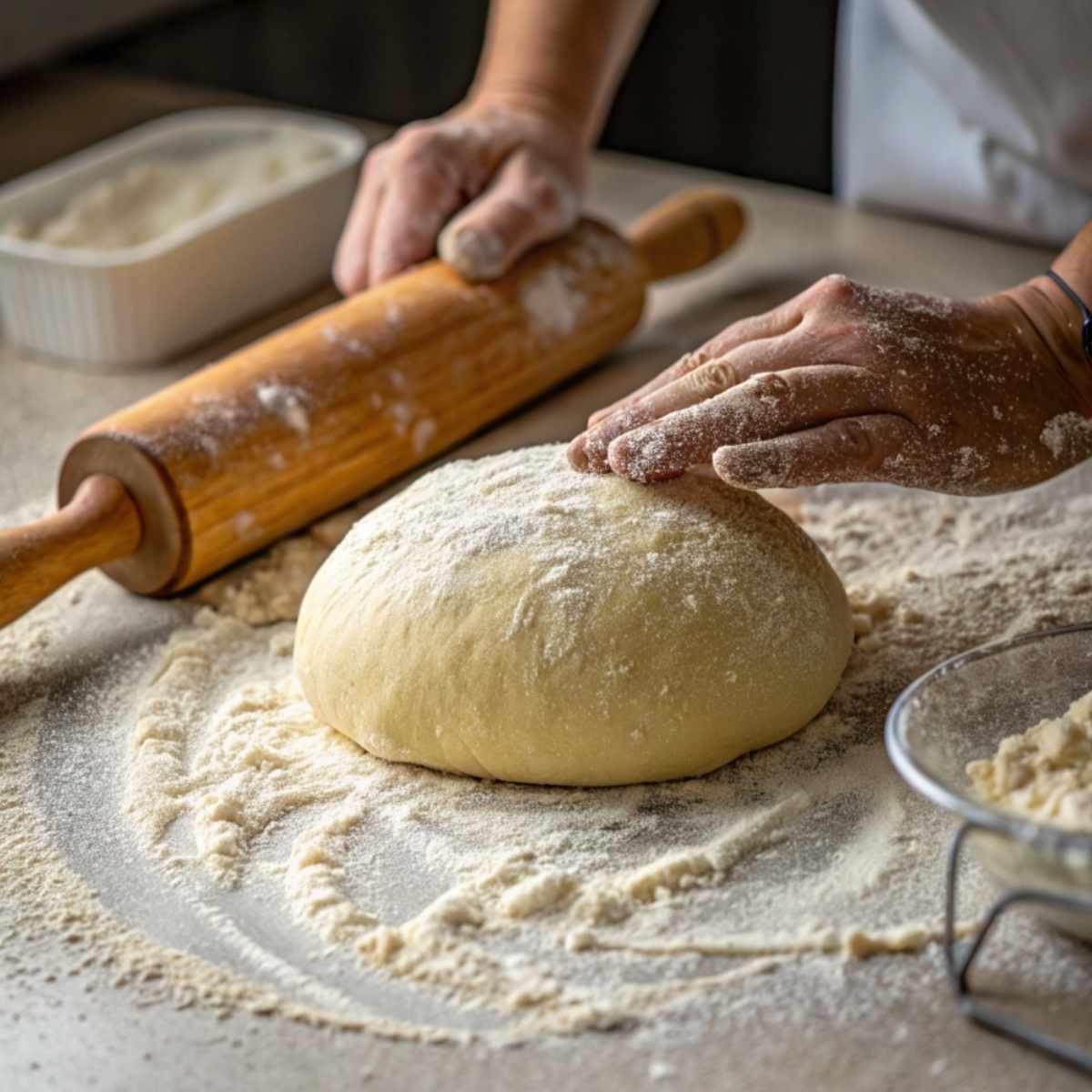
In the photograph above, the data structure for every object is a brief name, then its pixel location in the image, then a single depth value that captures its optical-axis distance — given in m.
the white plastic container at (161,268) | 1.09
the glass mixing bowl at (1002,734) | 0.70
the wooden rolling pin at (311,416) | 0.92
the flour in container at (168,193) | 1.14
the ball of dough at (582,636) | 0.80
